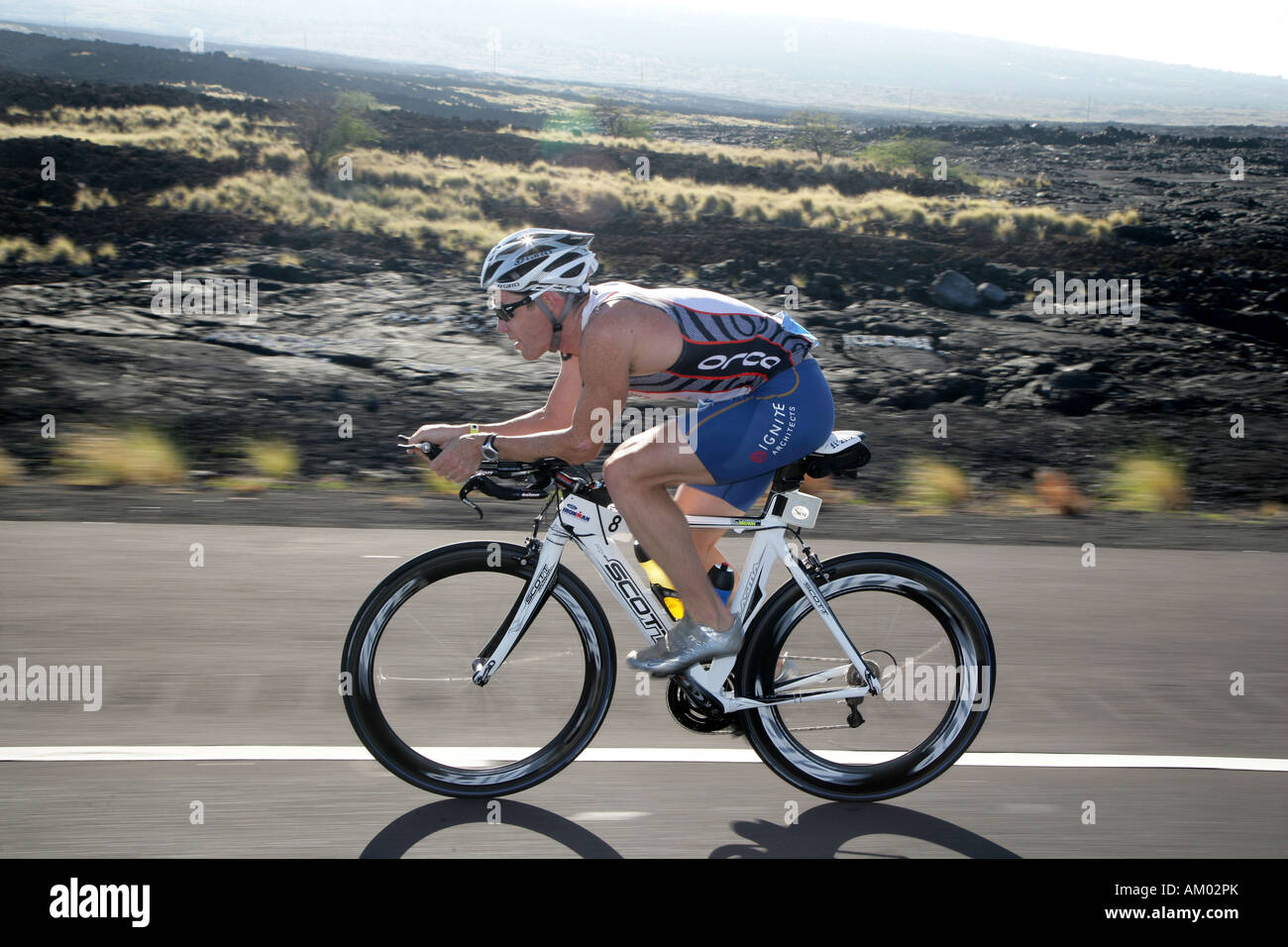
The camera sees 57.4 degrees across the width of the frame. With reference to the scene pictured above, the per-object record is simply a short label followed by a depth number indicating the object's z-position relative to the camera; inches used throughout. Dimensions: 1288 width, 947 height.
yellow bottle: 155.2
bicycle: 150.4
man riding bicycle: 140.8
